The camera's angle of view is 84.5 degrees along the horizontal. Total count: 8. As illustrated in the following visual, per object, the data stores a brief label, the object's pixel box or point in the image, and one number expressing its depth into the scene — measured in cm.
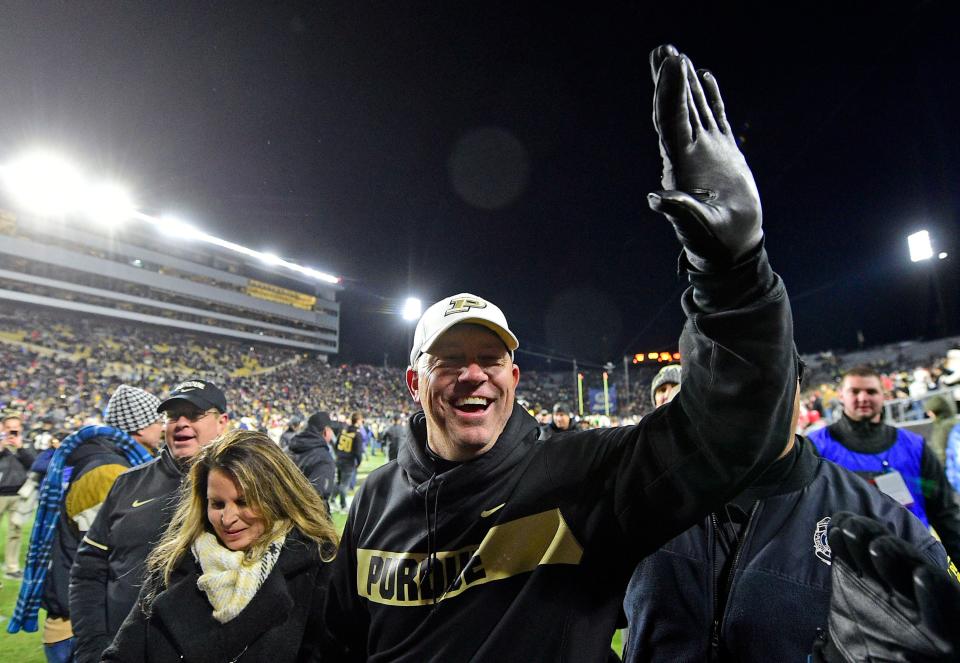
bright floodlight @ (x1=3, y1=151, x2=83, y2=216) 3631
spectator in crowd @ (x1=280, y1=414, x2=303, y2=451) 1098
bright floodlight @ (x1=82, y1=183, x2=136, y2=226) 4006
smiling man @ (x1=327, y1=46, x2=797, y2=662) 101
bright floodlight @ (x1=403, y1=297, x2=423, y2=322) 4575
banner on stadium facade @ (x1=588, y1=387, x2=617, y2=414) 2792
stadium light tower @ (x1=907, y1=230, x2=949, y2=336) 2022
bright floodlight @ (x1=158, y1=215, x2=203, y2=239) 4628
